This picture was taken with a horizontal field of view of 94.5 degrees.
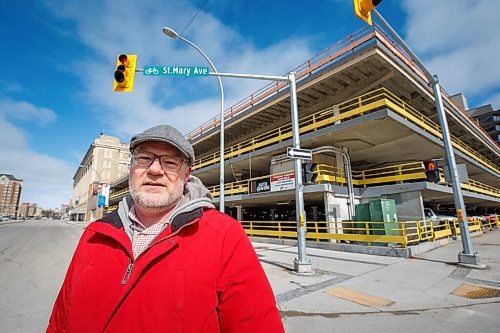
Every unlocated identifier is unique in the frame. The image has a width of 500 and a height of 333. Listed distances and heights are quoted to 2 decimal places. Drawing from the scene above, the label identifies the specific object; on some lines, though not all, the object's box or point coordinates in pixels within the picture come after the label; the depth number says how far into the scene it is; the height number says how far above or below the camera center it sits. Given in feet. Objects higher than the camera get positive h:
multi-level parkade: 37.91 +13.47
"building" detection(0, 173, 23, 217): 499.10 +65.73
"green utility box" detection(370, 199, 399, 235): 33.73 -0.47
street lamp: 28.09 +17.95
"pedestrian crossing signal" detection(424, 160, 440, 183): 24.44 +4.04
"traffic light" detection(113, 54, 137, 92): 20.43 +12.73
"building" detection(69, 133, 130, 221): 217.56 +52.61
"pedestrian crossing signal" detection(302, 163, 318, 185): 23.23 +3.97
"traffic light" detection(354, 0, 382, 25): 15.46 +13.53
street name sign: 21.38 +13.31
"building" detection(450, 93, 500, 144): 217.97 +85.70
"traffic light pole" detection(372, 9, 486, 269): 23.54 +2.93
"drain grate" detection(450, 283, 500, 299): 15.89 -5.88
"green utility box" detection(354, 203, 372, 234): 35.81 -0.60
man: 4.28 -1.05
